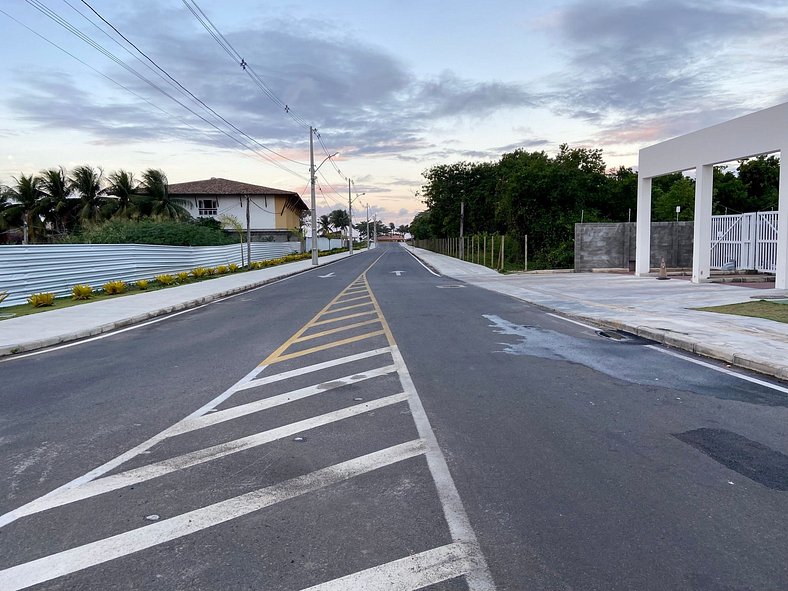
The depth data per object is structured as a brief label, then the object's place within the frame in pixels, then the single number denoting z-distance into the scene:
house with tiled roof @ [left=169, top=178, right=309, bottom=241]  68.56
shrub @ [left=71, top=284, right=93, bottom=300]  18.23
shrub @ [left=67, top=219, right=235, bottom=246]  30.09
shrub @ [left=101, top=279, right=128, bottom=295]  20.23
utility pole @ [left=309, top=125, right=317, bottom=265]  43.75
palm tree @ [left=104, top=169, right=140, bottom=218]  53.12
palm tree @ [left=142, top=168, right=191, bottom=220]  53.72
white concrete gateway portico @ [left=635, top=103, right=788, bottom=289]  17.78
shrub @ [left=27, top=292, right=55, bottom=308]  16.25
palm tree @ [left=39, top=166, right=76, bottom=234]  51.07
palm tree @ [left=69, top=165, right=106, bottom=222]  52.00
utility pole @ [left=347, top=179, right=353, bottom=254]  80.16
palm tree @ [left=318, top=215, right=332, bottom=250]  139.27
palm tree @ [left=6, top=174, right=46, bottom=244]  49.25
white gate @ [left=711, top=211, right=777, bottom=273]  21.45
